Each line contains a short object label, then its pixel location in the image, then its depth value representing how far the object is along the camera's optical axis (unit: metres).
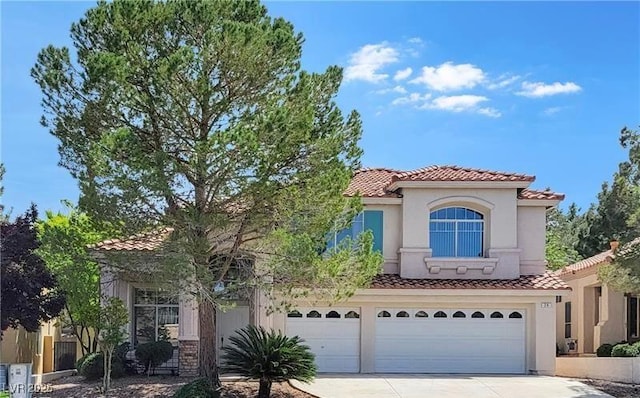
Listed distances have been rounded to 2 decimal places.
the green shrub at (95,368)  20.24
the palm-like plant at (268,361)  17.30
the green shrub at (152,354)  21.41
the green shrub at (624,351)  22.30
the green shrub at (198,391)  16.02
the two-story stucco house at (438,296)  22.92
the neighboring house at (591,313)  27.12
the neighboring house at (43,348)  26.39
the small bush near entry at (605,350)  24.94
